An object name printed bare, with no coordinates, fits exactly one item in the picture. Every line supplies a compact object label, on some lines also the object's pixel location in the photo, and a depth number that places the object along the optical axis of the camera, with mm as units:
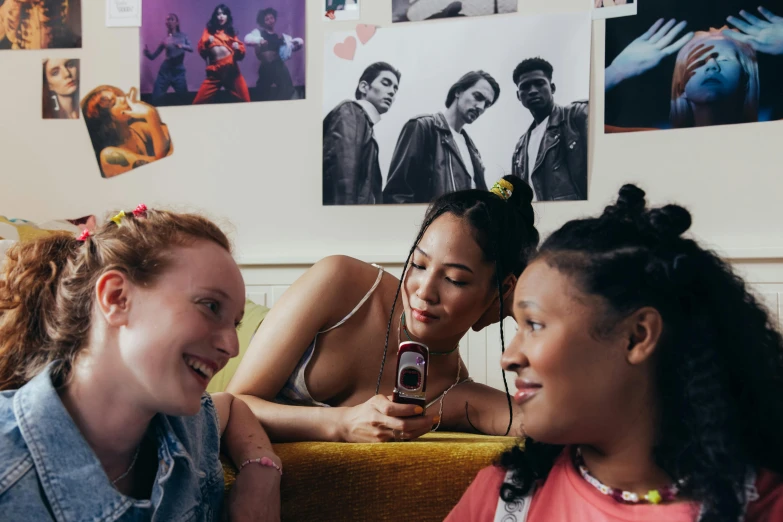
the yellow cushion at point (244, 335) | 1622
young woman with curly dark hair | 770
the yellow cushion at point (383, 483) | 986
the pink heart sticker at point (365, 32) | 2078
